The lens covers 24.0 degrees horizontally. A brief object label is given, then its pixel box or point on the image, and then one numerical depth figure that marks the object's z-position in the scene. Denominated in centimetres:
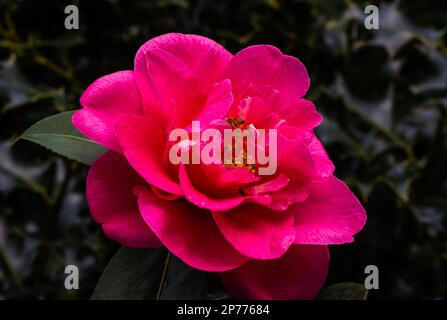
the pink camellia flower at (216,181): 36
